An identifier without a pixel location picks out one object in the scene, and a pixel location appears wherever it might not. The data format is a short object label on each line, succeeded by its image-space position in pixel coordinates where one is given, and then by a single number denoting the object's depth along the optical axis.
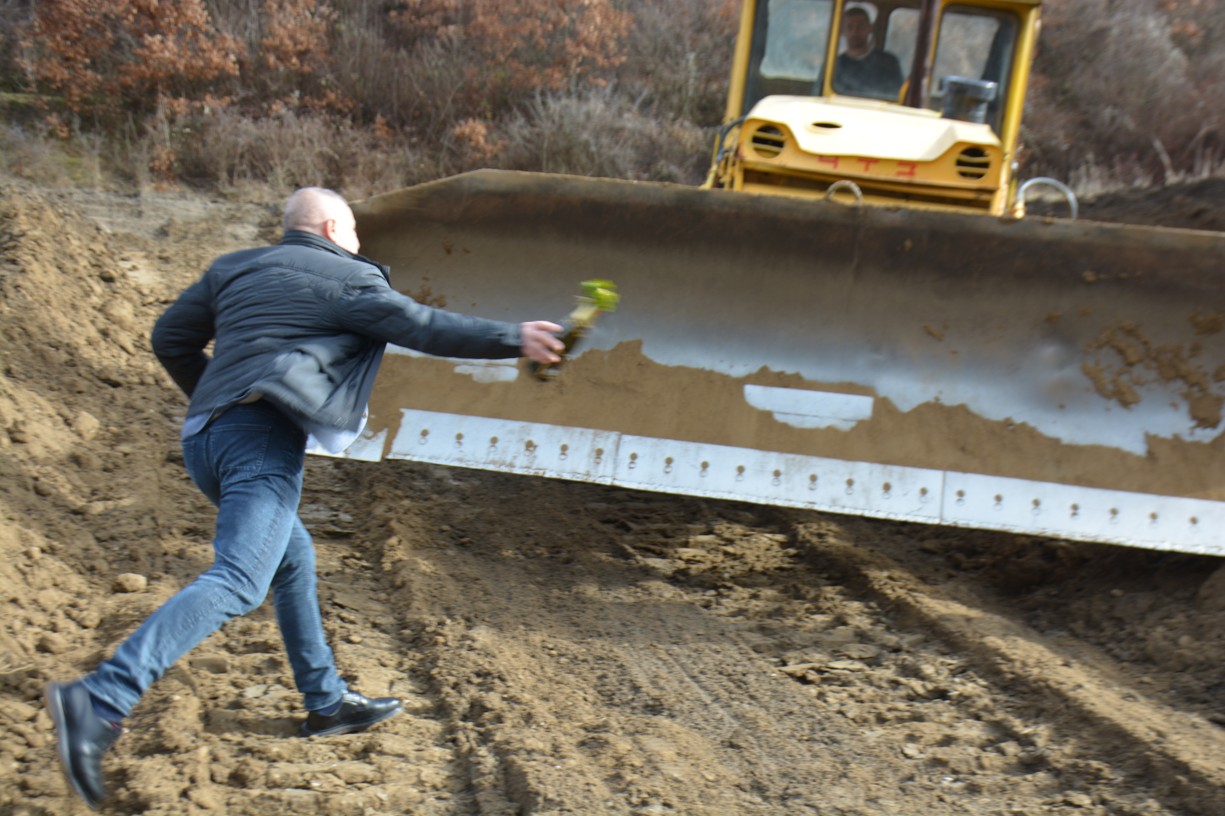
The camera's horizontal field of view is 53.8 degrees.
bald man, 3.12
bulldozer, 4.78
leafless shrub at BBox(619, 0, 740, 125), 14.74
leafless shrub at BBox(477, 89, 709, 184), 12.65
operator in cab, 6.69
